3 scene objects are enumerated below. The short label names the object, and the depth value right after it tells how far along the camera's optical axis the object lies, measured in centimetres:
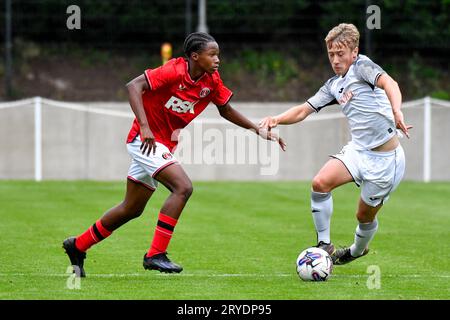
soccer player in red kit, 1731
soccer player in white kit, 1830
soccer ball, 1703
